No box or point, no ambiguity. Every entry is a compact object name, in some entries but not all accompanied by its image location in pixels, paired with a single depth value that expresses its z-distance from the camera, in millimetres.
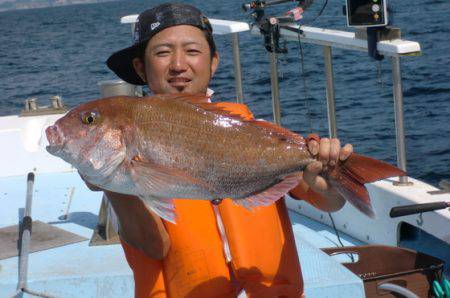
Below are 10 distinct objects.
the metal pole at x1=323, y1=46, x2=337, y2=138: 5141
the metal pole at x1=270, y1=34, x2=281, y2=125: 5559
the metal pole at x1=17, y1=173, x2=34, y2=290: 4289
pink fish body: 2287
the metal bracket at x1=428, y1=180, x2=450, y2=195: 4656
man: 2836
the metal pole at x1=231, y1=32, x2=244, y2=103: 5848
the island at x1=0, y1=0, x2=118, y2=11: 175650
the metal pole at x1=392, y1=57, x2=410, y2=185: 4566
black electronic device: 4598
